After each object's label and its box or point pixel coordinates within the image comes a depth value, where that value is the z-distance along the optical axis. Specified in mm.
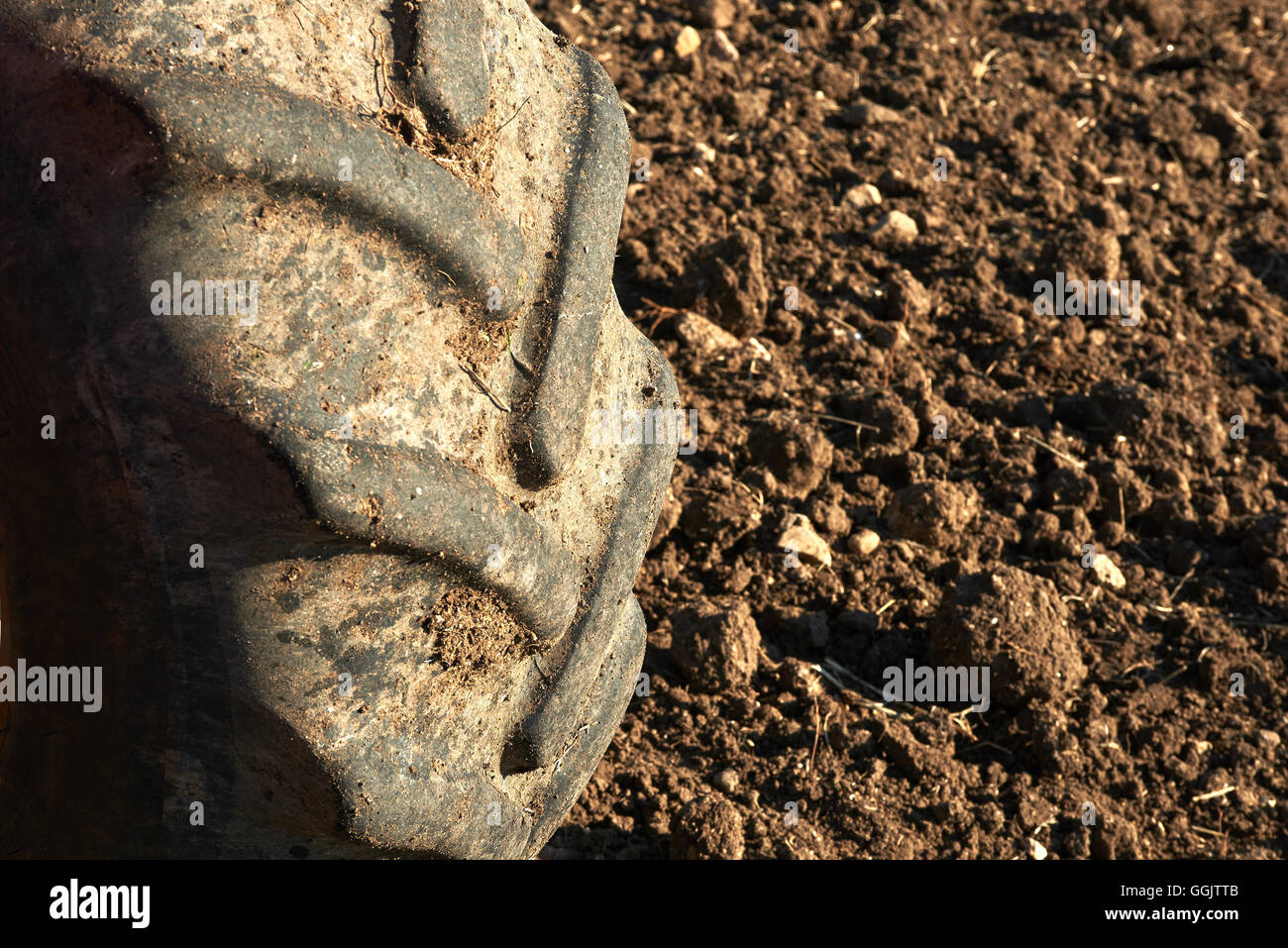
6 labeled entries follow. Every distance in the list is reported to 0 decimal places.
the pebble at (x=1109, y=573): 2576
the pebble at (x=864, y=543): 2554
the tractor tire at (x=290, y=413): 1146
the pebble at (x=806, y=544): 2516
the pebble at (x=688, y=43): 3684
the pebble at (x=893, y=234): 3193
